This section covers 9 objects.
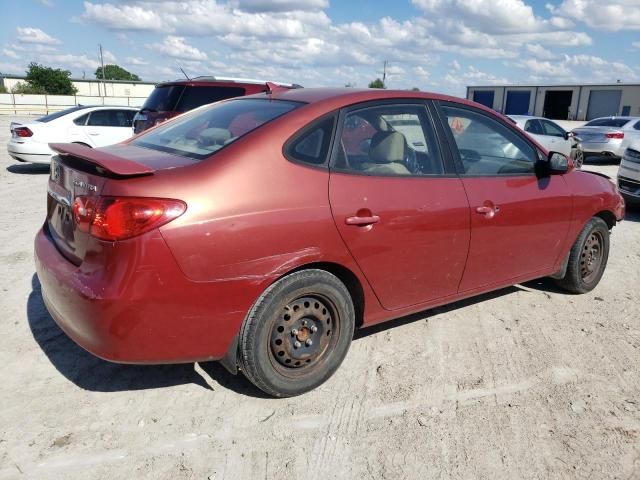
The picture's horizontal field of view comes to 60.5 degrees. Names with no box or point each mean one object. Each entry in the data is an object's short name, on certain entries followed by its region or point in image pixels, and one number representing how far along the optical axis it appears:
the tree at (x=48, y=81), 70.12
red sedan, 2.59
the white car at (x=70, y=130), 11.43
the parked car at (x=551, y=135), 14.51
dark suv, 8.73
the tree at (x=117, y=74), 112.34
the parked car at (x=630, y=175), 8.23
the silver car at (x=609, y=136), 15.55
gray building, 53.66
